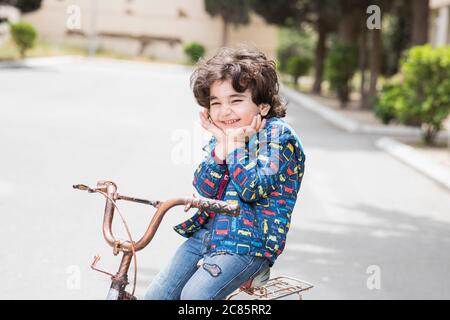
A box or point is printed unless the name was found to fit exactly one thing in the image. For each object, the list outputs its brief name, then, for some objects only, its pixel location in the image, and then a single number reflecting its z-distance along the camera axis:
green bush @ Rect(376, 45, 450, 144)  16.56
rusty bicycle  2.67
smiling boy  3.04
